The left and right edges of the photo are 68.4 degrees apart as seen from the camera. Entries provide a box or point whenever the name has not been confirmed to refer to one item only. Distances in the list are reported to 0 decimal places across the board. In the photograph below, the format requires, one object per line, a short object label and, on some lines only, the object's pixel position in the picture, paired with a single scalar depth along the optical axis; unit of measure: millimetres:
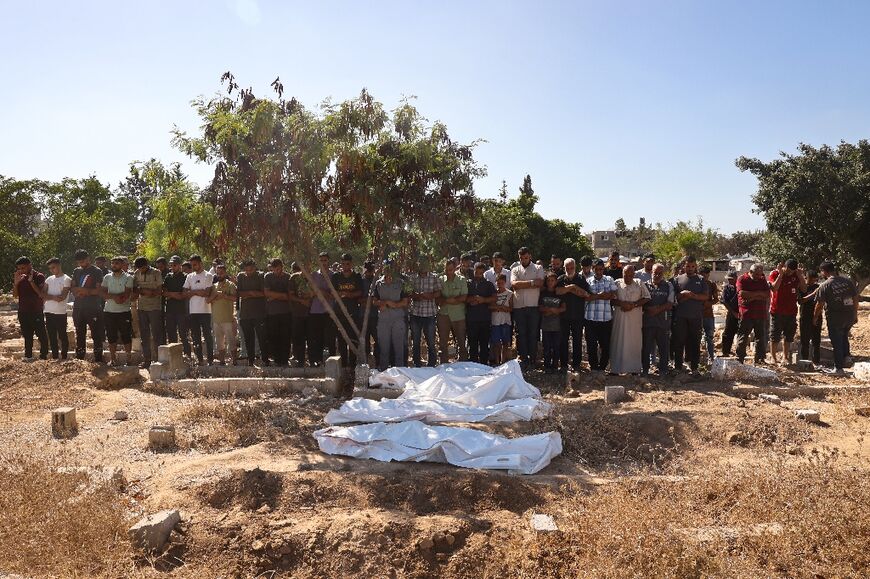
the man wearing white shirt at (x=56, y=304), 10969
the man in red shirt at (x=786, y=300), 10188
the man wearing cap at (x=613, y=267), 10898
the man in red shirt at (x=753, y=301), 10062
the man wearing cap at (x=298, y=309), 9852
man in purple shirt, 9828
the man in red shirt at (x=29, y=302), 11008
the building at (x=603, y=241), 72150
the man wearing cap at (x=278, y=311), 9820
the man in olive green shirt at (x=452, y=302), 9625
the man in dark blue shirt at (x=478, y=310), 9648
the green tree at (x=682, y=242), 48453
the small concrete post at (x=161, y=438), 6547
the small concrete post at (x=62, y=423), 7094
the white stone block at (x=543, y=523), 4434
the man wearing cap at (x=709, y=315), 10116
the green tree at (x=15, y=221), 22509
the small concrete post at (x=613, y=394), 7977
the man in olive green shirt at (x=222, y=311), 10156
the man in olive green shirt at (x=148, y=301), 10453
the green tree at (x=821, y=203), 18359
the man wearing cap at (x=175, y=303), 10531
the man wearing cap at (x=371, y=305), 9836
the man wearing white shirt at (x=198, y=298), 10297
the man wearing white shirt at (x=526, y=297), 9664
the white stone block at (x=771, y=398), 7842
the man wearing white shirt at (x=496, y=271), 10055
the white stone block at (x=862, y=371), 9117
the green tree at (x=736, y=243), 62550
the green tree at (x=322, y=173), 7805
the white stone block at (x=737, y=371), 9055
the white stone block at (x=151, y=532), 4406
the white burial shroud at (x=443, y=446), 5777
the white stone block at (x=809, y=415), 6969
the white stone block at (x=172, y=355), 9430
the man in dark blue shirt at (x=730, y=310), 10891
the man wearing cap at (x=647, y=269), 10453
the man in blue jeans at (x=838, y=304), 9633
